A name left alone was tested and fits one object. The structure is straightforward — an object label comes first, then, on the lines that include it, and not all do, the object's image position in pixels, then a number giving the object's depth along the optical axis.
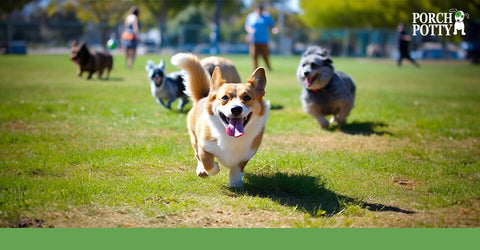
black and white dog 9.98
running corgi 4.35
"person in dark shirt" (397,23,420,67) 25.89
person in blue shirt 17.00
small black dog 16.17
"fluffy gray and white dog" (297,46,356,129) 8.01
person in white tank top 19.19
